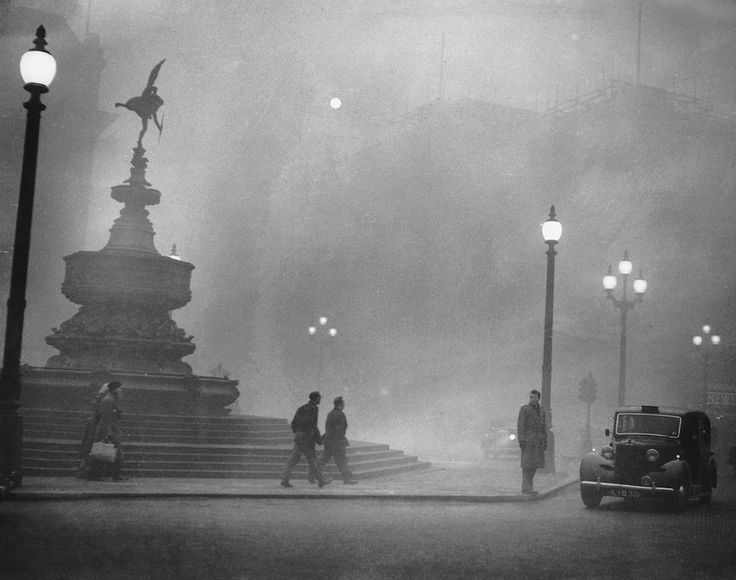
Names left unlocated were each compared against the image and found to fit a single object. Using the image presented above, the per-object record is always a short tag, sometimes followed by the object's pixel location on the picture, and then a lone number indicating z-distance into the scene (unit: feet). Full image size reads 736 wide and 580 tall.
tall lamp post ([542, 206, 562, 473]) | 59.00
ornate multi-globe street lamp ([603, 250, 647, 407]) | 75.51
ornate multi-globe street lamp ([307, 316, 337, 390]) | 207.21
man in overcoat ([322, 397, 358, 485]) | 51.60
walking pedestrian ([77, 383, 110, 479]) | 45.70
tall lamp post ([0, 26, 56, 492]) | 36.01
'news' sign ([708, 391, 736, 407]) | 70.85
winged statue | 69.41
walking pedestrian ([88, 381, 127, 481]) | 44.98
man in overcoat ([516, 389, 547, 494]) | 49.03
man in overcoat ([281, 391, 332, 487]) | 48.32
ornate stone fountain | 61.31
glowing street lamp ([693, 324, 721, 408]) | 108.89
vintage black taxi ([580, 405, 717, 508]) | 43.57
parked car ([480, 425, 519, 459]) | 91.56
